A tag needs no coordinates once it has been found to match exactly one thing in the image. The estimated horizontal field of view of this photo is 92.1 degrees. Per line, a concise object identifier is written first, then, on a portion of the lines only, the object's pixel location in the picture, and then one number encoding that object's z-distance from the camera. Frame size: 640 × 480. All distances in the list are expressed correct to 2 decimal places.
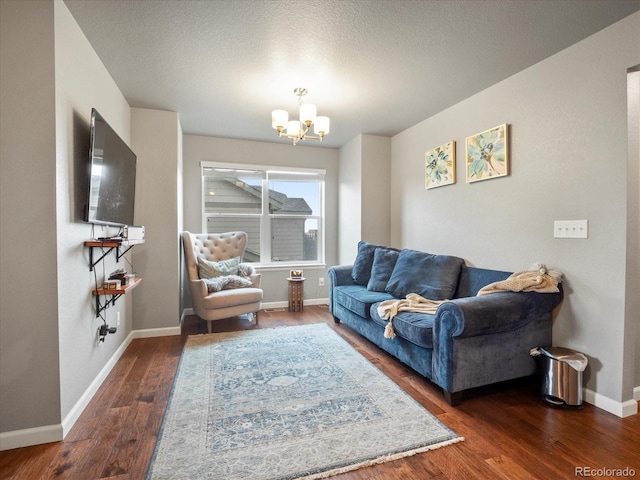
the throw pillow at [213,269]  3.82
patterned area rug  1.54
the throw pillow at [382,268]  3.46
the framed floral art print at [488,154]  2.66
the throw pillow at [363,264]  3.80
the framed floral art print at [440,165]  3.24
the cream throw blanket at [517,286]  2.18
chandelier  2.70
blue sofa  2.03
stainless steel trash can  1.99
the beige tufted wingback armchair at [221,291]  3.47
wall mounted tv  2.01
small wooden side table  4.47
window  4.54
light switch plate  2.10
